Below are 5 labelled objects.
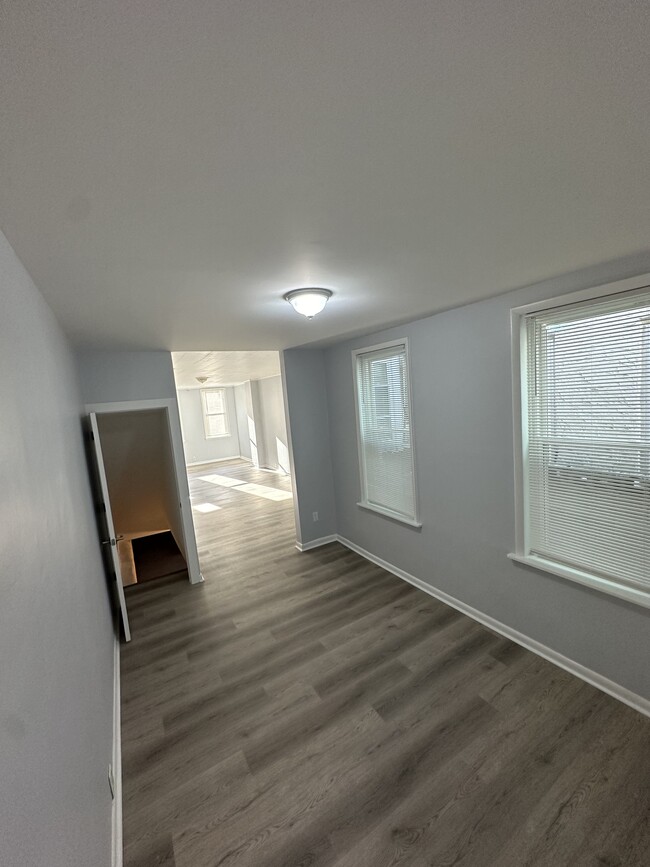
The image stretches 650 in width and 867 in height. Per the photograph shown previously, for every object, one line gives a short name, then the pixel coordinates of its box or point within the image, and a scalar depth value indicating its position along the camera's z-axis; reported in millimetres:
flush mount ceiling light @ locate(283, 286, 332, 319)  2023
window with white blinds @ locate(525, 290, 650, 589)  1993
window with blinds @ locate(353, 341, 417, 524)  3523
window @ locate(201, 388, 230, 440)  11898
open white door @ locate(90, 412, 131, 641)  2988
